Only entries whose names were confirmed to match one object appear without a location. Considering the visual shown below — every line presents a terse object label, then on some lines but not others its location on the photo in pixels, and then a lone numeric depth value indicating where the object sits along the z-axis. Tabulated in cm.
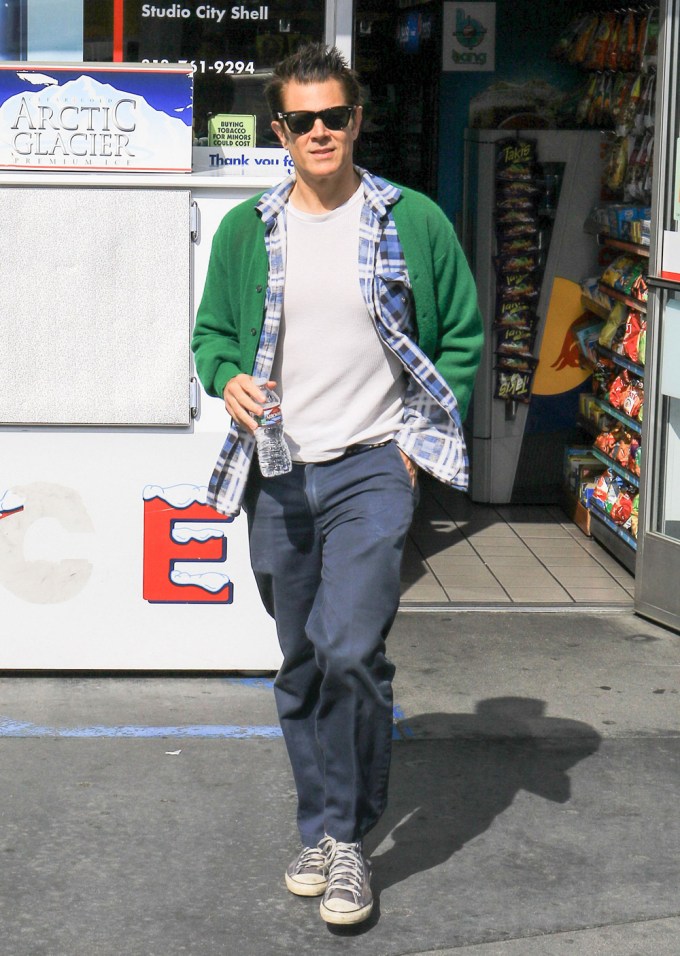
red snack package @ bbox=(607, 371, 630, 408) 705
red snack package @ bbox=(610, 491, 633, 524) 675
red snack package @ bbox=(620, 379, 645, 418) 673
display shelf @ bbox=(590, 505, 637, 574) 662
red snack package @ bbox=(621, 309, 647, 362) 674
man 333
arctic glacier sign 469
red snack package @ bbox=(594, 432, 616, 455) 720
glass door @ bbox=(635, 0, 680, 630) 564
